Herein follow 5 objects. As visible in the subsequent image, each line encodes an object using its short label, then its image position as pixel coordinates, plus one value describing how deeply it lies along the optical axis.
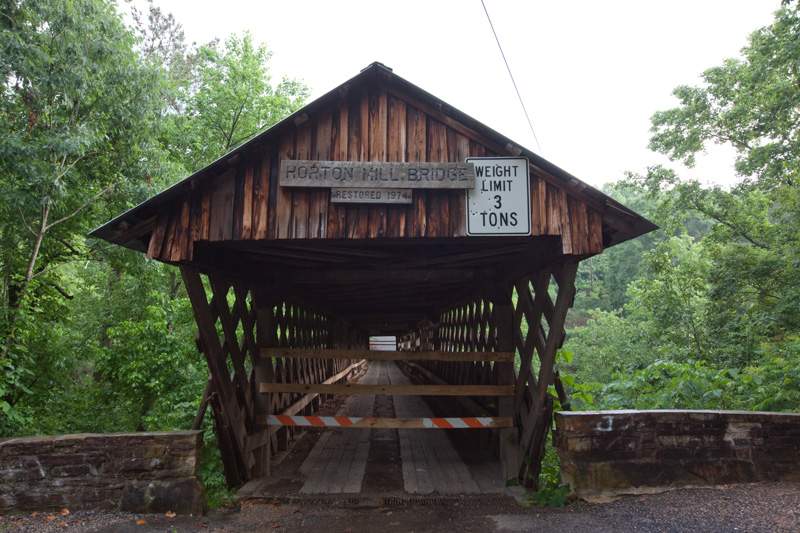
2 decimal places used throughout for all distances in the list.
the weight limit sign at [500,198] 4.14
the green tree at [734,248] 7.05
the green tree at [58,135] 7.83
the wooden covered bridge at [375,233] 4.13
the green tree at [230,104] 16.39
